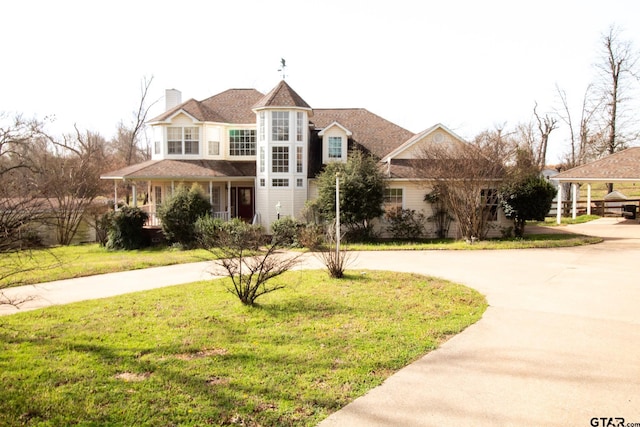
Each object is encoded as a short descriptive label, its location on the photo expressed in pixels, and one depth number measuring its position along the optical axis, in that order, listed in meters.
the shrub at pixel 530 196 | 21.30
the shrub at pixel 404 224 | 22.84
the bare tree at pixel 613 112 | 39.91
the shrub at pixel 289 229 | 20.14
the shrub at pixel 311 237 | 18.66
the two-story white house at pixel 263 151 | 23.84
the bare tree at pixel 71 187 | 28.08
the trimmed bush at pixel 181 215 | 21.31
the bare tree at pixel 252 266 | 9.35
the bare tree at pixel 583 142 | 42.41
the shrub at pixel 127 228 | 22.47
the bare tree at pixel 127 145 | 47.34
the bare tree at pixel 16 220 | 6.32
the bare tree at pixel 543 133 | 46.03
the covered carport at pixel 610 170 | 26.20
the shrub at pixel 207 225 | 19.80
